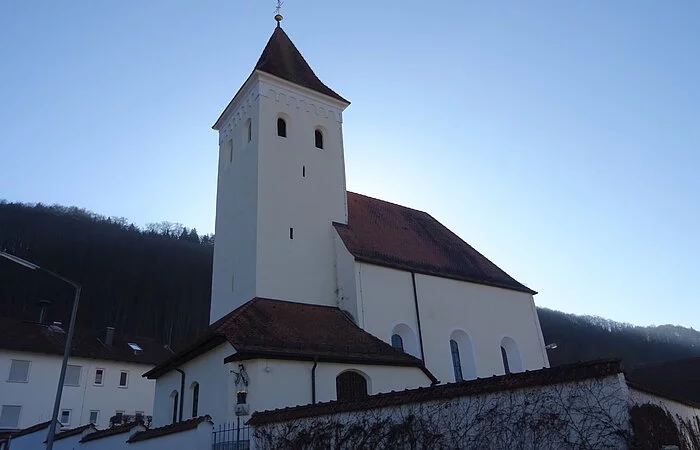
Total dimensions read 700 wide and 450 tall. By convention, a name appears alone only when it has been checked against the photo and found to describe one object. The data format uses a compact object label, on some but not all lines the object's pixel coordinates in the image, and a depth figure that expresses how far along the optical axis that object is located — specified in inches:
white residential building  1186.6
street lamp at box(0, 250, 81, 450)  505.0
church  558.6
